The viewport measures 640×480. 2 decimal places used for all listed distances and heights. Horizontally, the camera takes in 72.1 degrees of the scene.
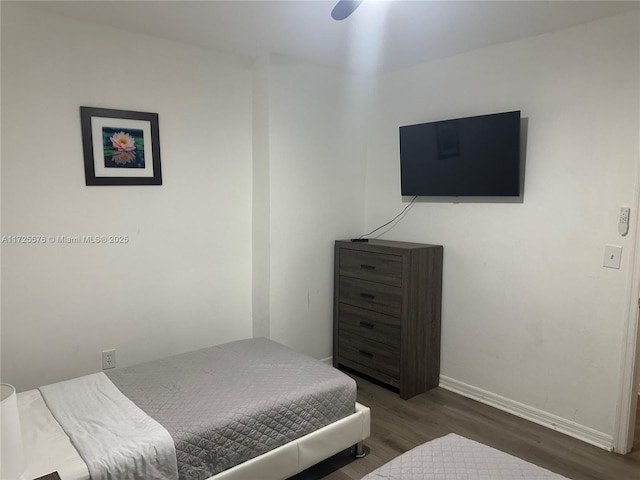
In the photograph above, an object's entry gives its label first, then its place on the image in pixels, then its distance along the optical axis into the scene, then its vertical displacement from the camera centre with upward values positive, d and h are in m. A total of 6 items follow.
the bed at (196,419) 1.66 -0.93
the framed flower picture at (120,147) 2.62 +0.33
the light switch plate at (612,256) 2.45 -0.30
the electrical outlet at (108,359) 2.78 -1.00
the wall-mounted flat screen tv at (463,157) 2.79 +0.31
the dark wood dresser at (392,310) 3.11 -0.80
